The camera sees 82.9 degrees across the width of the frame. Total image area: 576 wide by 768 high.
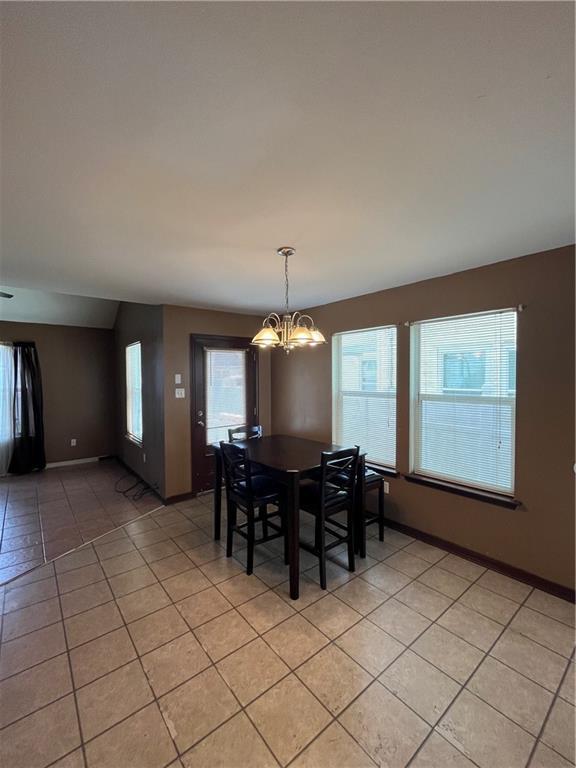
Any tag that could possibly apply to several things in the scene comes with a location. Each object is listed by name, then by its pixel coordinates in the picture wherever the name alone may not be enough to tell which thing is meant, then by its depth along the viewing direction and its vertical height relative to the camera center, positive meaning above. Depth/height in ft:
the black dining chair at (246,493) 8.34 -3.13
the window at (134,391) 15.92 -0.60
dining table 7.48 -2.18
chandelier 7.63 +1.03
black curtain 16.80 -1.64
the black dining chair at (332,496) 7.79 -3.10
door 13.67 -0.62
